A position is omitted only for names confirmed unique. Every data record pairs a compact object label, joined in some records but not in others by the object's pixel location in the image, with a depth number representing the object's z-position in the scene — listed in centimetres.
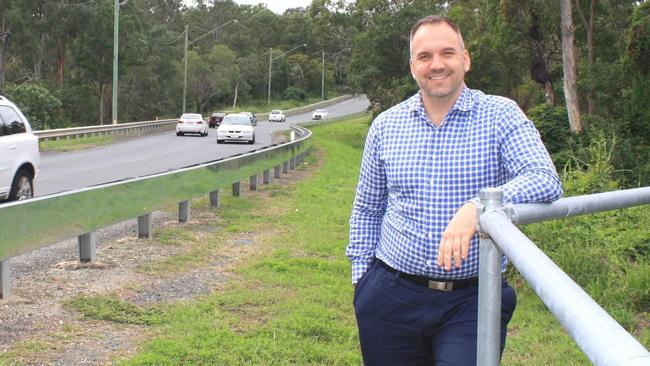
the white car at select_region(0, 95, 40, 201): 1132
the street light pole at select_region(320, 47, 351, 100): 10875
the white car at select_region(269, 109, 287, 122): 7431
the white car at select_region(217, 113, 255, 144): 3550
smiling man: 296
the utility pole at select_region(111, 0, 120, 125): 3826
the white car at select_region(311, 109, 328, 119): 8094
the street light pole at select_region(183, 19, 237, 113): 6059
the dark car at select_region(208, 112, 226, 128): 5698
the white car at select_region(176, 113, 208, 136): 4316
